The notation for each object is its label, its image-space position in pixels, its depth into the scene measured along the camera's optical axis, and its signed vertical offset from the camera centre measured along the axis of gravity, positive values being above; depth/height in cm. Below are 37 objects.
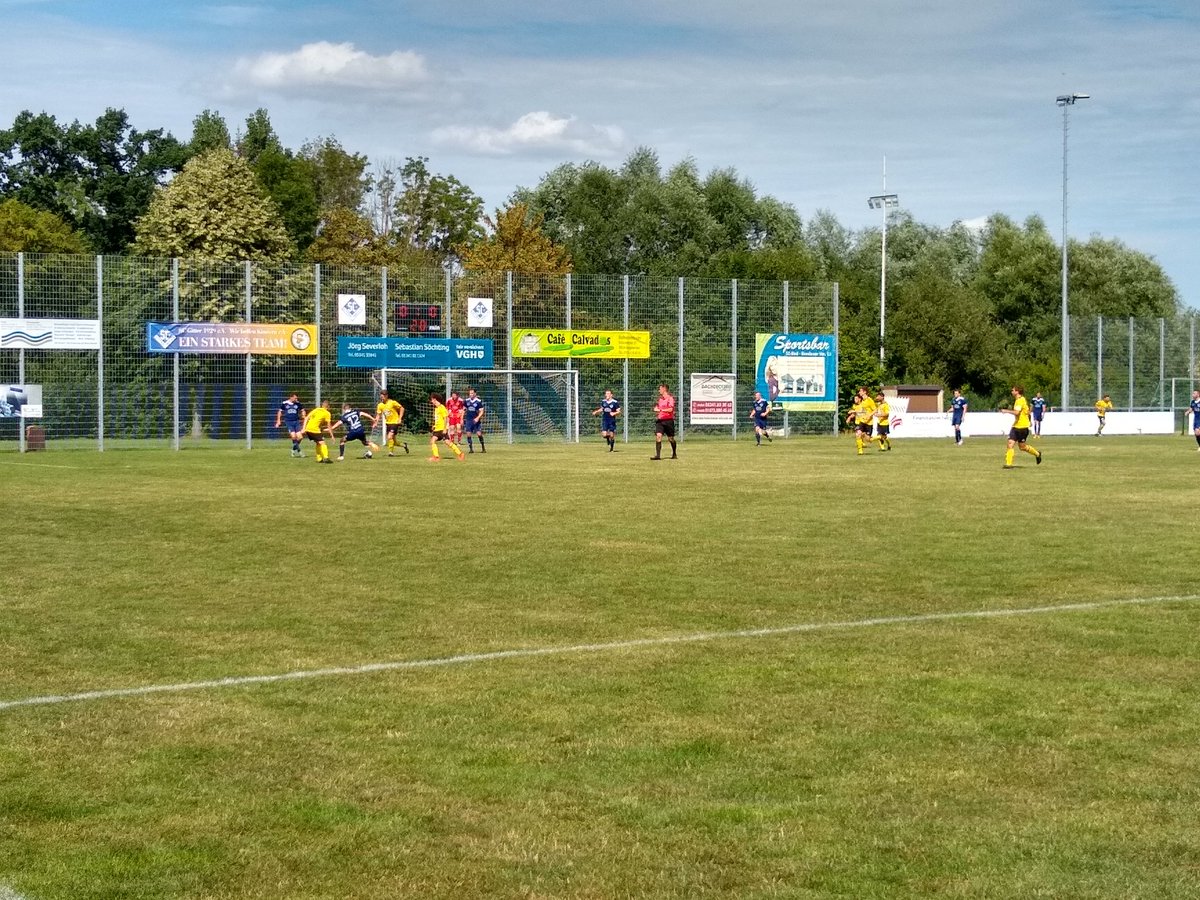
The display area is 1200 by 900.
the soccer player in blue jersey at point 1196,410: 4259 -5
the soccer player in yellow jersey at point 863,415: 4186 -15
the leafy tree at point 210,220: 6506 +834
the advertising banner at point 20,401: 4175 +32
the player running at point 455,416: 4091 -14
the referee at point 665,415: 3703 -12
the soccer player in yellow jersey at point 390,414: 3928 -7
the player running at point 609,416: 4428 -16
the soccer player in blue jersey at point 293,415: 4024 -9
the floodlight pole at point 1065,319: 6000 +358
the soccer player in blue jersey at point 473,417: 4346 -17
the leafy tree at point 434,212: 9188 +1217
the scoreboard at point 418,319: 4862 +297
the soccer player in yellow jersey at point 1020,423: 3334 -32
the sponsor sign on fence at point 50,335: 4219 +219
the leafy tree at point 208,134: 8875 +1702
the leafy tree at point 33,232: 6812 +839
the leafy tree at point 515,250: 7575 +822
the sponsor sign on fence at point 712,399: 5259 +39
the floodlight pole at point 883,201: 7738 +1072
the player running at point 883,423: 4272 -39
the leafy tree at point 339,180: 9888 +1520
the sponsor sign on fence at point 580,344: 5041 +225
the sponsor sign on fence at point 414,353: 4738 +186
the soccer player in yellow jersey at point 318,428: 3606 -40
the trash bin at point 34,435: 4212 -62
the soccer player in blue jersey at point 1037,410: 5534 -4
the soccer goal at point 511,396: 4894 +49
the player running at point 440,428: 3855 -44
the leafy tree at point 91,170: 8519 +1399
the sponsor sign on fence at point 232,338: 4431 +220
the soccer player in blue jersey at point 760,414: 4919 -13
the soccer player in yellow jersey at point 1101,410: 5906 -5
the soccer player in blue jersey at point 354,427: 3738 -39
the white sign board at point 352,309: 4747 +321
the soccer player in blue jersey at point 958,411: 5025 -6
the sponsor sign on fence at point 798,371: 5412 +139
